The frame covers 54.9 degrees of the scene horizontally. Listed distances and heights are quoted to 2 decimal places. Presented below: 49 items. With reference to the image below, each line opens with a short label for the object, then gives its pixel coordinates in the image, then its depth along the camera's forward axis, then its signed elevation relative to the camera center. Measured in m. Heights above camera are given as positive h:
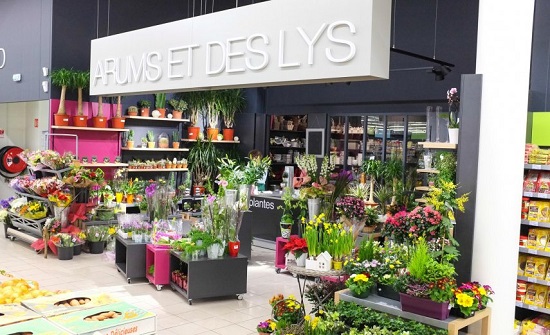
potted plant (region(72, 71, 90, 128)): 9.70 +0.98
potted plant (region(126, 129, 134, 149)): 10.70 +0.02
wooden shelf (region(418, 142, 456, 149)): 4.91 +0.08
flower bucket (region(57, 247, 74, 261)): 8.13 -1.76
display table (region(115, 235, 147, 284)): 6.92 -1.55
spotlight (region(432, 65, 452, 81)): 8.41 +1.32
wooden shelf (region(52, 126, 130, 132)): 9.65 +0.21
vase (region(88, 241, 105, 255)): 8.64 -1.75
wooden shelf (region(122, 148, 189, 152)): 10.70 -0.15
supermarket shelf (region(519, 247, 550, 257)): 5.03 -0.91
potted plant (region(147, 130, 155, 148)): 11.05 +0.04
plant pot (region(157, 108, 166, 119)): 11.12 +0.64
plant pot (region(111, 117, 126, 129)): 10.34 +0.36
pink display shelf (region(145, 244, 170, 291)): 6.62 -1.55
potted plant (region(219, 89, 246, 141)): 11.89 +0.89
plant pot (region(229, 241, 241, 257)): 6.33 -1.23
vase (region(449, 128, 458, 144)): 5.03 +0.18
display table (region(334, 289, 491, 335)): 3.45 -1.11
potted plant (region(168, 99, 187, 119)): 11.44 +0.79
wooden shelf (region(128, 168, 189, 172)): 10.70 -0.58
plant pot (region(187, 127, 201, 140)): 11.73 +0.26
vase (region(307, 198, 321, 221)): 6.14 -0.68
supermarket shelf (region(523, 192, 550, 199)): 5.03 -0.36
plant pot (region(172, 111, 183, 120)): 11.46 +0.62
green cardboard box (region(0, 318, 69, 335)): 1.98 -0.73
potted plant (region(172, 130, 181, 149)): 11.47 +0.09
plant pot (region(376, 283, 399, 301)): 3.90 -1.05
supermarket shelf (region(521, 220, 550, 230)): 5.01 -0.63
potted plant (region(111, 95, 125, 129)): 10.34 +0.43
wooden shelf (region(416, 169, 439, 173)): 6.33 -0.22
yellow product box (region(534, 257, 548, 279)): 5.12 -1.06
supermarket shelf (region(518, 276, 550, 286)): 5.04 -1.19
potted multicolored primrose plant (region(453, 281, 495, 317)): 3.47 -0.95
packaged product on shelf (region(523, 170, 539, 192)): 5.16 -0.24
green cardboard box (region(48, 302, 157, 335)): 2.04 -0.72
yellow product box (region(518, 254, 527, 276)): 5.29 -1.06
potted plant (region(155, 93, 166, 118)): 11.14 +0.82
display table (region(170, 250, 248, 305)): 6.09 -1.55
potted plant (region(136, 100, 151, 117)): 10.84 +0.74
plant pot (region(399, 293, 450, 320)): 3.46 -1.03
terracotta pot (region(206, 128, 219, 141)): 11.94 +0.26
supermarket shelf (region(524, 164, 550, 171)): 5.02 -0.09
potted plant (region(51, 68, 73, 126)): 9.59 +0.98
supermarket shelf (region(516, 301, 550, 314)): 5.11 -1.47
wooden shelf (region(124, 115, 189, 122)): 10.65 +0.49
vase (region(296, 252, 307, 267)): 4.46 -0.95
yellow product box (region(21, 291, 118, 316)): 2.24 -0.72
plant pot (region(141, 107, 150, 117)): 10.84 +0.63
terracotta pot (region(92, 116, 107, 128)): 10.03 +0.36
